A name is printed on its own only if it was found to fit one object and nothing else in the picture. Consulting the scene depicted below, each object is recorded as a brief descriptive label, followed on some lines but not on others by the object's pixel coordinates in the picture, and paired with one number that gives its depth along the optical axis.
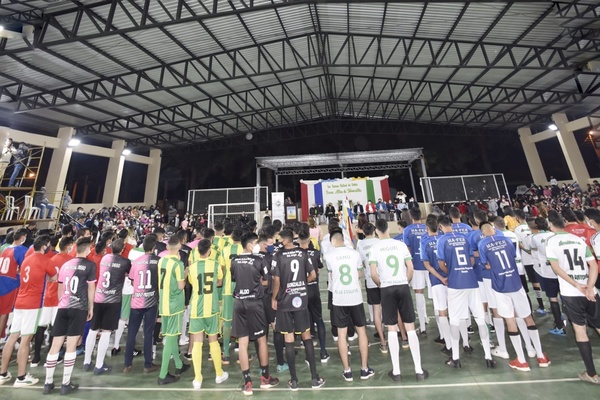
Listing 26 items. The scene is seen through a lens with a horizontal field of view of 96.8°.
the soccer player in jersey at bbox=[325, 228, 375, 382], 3.46
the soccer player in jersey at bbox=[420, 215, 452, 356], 3.95
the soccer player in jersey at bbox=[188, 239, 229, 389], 3.55
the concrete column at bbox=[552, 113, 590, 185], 16.02
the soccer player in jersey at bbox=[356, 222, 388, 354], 4.33
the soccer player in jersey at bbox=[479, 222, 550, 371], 3.58
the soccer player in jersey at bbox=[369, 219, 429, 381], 3.44
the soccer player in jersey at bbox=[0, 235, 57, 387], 3.73
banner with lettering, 17.81
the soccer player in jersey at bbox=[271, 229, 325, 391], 3.39
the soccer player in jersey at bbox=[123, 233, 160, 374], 3.89
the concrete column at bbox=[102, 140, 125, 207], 17.58
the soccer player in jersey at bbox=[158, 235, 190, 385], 3.64
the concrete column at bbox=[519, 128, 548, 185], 18.66
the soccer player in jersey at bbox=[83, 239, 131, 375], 3.94
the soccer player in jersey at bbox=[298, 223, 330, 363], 4.10
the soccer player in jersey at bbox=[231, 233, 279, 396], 3.42
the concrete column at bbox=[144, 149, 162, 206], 20.36
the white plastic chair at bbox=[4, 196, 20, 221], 10.52
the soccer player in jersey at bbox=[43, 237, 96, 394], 3.56
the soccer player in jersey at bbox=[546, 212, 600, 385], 3.17
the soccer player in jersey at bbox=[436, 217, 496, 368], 3.67
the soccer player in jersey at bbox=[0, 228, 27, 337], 4.35
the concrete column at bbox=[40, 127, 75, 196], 14.27
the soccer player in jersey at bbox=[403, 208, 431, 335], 4.75
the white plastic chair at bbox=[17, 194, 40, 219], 11.09
